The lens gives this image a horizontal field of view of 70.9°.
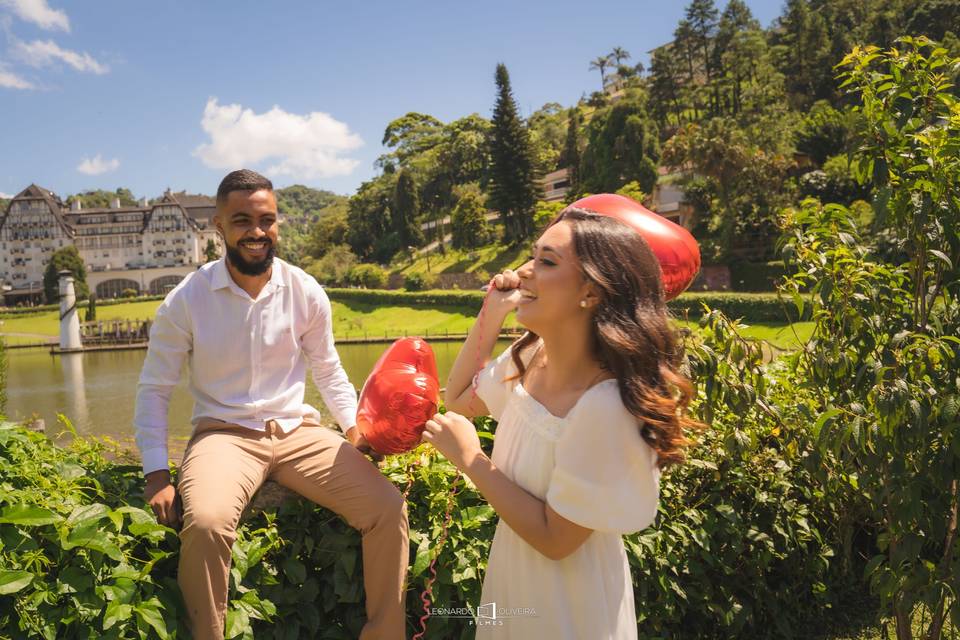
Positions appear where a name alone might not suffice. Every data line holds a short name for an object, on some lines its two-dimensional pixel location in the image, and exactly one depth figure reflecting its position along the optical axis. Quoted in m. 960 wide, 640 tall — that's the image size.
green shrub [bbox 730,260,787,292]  25.02
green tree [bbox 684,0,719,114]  44.74
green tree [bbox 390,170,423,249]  48.47
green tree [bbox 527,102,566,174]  50.46
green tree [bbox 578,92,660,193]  36.38
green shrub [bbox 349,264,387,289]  42.78
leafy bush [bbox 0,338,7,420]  8.88
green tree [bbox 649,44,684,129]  43.35
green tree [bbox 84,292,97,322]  39.94
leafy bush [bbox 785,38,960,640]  1.93
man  1.75
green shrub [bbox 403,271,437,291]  37.91
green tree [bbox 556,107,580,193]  46.00
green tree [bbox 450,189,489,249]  41.25
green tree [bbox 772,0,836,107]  36.97
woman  1.23
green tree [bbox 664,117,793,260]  26.34
